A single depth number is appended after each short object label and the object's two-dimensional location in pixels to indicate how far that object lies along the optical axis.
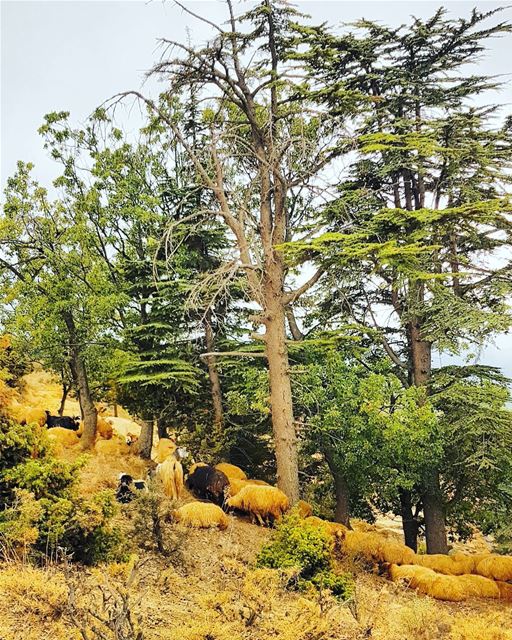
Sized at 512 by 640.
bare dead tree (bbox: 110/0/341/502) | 13.12
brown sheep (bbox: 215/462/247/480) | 15.61
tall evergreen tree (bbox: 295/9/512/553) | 12.86
